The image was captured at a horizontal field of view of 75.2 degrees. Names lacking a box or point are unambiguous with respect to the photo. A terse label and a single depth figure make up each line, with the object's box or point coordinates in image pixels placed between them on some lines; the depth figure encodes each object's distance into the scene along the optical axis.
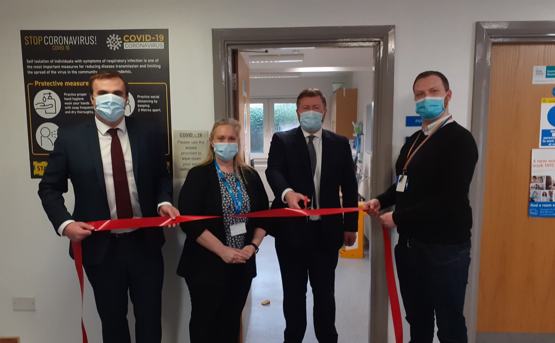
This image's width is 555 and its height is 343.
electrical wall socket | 2.33
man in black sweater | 1.63
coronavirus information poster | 2.15
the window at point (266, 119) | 7.39
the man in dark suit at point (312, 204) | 2.02
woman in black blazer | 1.75
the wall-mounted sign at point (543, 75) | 2.19
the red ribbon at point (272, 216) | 1.71
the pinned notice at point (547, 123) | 2.22
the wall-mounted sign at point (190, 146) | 2.22
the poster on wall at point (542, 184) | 2.25
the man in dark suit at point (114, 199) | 1.69
